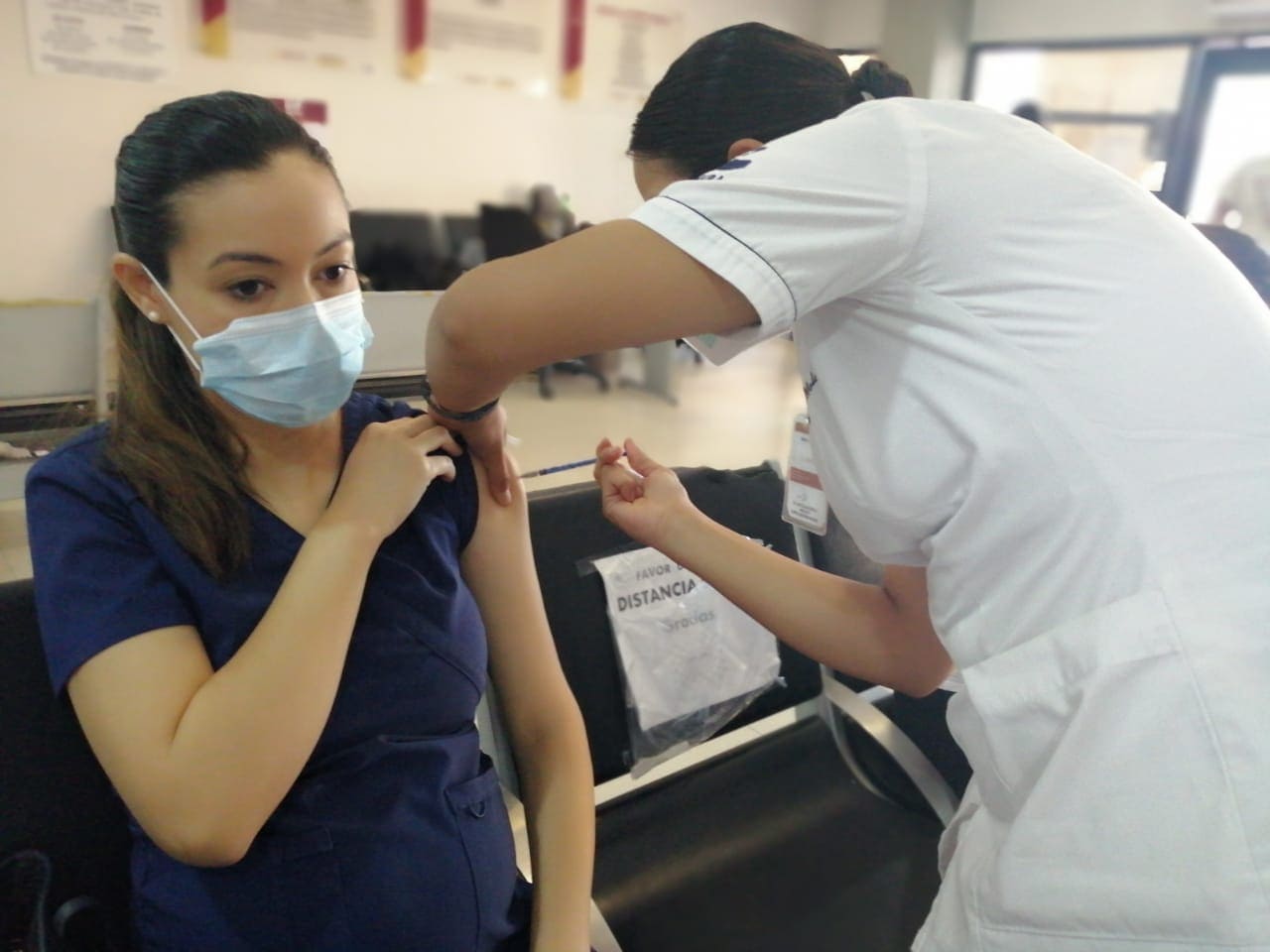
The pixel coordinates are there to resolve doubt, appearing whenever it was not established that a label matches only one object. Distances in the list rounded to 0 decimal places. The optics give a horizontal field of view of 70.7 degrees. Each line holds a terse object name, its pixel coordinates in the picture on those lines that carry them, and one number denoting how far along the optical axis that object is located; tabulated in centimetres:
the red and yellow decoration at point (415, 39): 518
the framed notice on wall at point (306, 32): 457
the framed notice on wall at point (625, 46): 592
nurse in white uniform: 65
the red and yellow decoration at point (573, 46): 580
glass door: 555
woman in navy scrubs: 79
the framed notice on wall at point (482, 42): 524
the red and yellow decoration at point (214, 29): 451
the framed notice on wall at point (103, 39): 412
